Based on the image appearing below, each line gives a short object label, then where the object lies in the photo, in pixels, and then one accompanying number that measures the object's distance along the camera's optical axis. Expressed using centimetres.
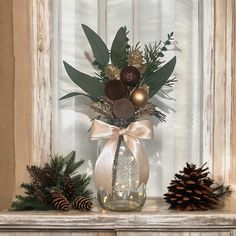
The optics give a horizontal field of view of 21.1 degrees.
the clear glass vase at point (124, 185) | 135
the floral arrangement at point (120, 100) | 134
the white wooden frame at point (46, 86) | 146
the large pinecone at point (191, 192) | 133
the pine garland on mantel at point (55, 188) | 133
